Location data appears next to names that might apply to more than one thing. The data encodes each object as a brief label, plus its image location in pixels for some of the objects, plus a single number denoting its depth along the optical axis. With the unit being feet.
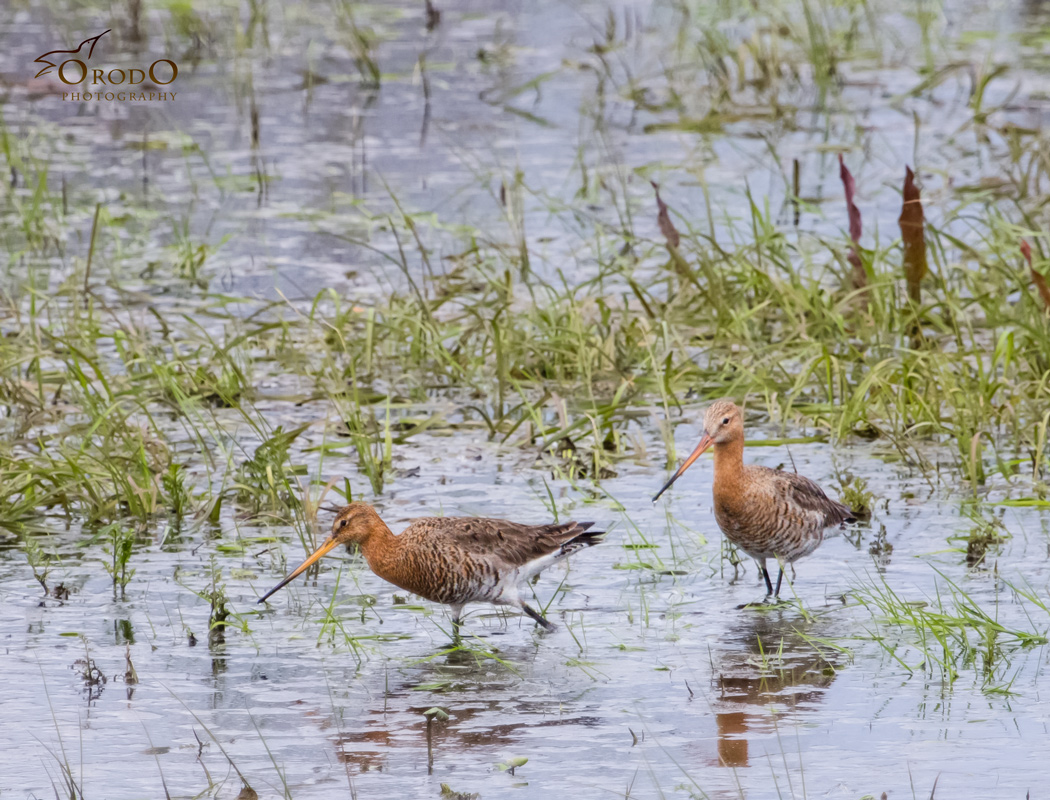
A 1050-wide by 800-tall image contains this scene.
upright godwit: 41.83
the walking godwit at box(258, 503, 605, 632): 40.22
